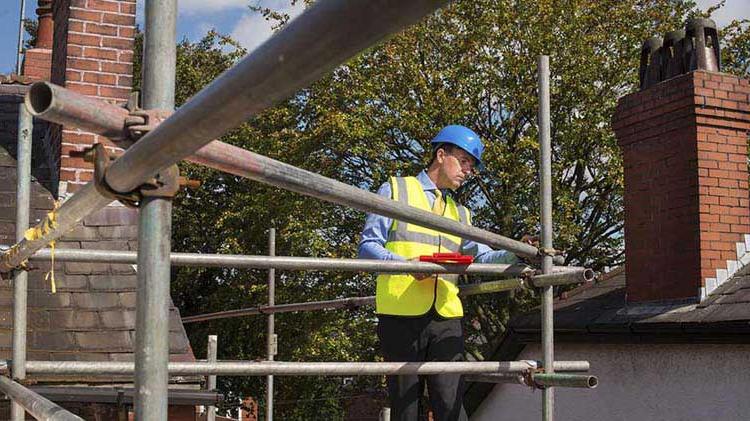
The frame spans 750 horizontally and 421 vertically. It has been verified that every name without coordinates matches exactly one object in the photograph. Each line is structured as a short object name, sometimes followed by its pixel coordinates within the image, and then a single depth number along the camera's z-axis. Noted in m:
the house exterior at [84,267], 5.87
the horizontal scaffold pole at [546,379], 3.93
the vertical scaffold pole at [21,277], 3.47
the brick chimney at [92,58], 7.07
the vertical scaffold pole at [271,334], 10.82
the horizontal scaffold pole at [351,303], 4.52
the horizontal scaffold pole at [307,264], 3.69
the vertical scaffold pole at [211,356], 8.84
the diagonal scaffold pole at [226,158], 1.63
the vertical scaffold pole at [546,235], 4.20
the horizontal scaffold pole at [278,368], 3.43
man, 4.34
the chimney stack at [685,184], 9.71
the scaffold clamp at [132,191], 1.82
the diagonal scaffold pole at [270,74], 1.05
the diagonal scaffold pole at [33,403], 2.15
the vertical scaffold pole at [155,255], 1.72
